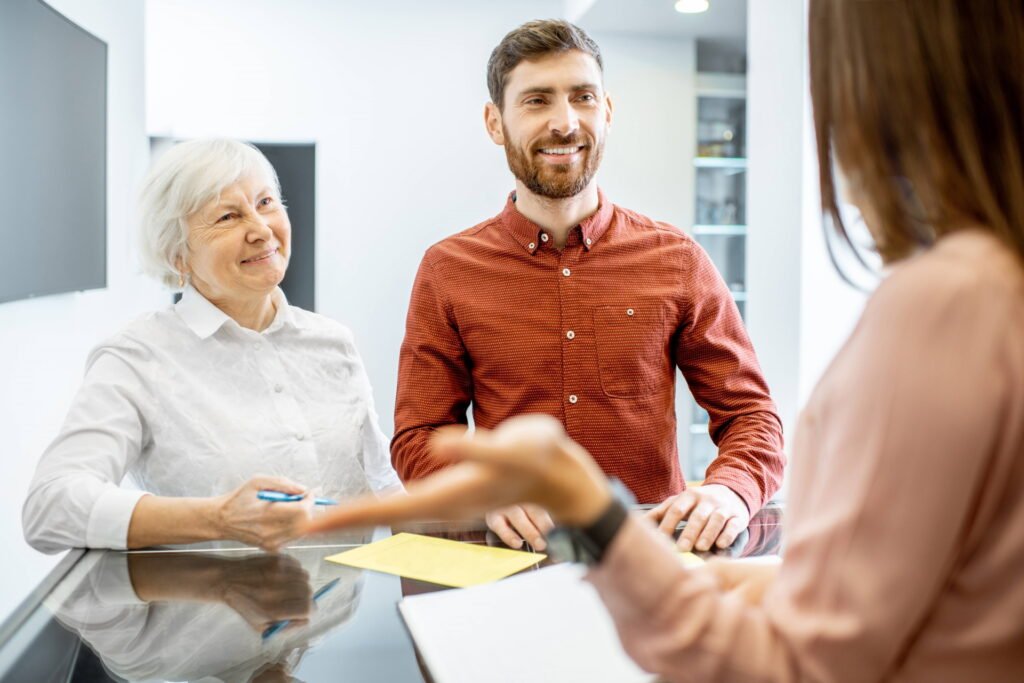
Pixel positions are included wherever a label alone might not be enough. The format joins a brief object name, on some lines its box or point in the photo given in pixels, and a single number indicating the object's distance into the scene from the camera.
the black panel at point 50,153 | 2.72
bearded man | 1.89
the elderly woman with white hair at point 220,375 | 1.62
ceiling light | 4.77
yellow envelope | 1.15
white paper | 0.85
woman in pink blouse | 0.53
